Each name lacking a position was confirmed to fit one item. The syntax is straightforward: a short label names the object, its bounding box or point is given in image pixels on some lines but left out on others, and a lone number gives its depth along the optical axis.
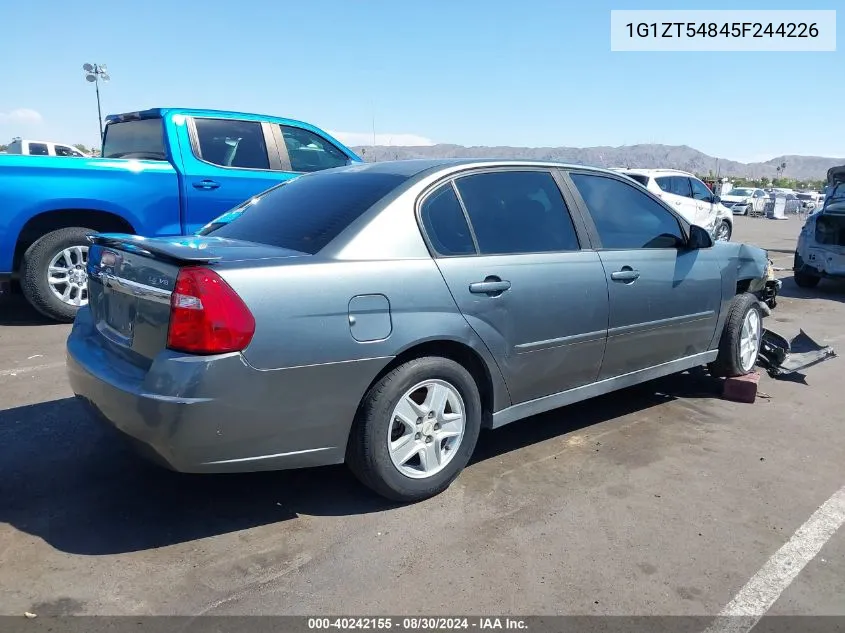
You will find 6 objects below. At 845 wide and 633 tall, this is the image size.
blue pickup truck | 6.13
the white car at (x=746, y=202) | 36.00
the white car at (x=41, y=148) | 20.91
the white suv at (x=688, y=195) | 15.38
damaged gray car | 2.75
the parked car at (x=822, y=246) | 10.09
